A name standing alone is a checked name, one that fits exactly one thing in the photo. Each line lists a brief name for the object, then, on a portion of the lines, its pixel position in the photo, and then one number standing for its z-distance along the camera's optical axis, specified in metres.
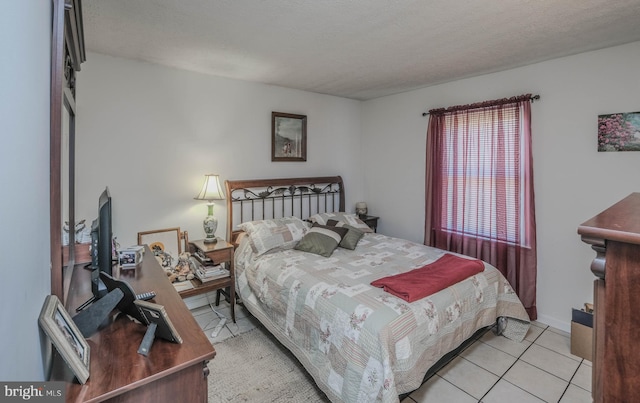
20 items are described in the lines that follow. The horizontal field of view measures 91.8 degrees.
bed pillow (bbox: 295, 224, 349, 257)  3.08
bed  1.79
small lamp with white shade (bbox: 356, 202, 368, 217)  4.54
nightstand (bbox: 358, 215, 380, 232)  4.38
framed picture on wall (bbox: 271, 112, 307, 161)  3.84
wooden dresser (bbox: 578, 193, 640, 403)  0.55
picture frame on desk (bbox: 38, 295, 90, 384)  0.84
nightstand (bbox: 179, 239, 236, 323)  2.86
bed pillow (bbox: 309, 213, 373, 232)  3.75
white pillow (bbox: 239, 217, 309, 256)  3.09
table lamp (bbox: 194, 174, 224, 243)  3.15
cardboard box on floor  2.47
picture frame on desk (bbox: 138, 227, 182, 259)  3.02
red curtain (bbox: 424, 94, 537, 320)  3.02
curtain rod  2.91
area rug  2.07
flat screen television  1.49
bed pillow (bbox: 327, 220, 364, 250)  3.26
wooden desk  0.95
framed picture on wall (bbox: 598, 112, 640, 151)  2.43
